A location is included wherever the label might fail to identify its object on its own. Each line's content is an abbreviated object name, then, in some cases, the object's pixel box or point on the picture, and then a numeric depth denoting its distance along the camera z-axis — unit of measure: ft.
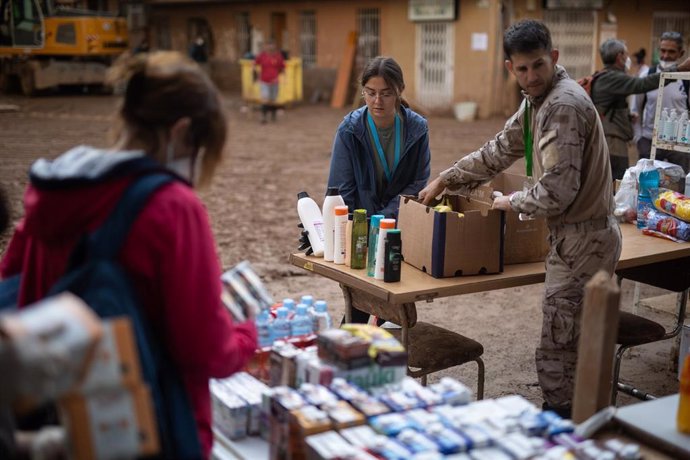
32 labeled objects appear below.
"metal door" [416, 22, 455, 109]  67.82
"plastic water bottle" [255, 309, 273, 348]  9.49
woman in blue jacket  15.17
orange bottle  7.98
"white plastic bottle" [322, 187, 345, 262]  13.51
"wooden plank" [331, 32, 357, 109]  74.02
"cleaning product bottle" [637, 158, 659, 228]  16.12
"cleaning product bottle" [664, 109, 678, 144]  17.83
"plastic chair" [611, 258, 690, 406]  14.38
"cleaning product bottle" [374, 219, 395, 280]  12.22
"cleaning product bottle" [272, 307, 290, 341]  9.74
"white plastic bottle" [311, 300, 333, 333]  9.99
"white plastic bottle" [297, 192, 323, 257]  13.98
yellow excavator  75.77
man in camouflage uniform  11.73
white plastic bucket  65.00
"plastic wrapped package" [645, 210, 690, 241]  15.20
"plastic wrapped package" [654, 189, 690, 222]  15.19
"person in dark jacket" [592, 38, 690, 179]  25.46
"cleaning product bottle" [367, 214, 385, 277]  12.61
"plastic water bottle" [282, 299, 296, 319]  10.03
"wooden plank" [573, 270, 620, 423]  8.00
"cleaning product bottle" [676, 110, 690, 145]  17.54
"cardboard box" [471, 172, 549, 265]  13.74
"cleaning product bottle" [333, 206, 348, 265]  13.30
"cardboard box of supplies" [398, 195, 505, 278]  12.66
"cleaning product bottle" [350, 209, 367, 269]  13.07
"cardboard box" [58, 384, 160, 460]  5.88
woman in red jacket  6.54
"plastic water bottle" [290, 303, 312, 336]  9.81
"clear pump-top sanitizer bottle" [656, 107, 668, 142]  18.04
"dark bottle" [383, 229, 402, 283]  12.25
